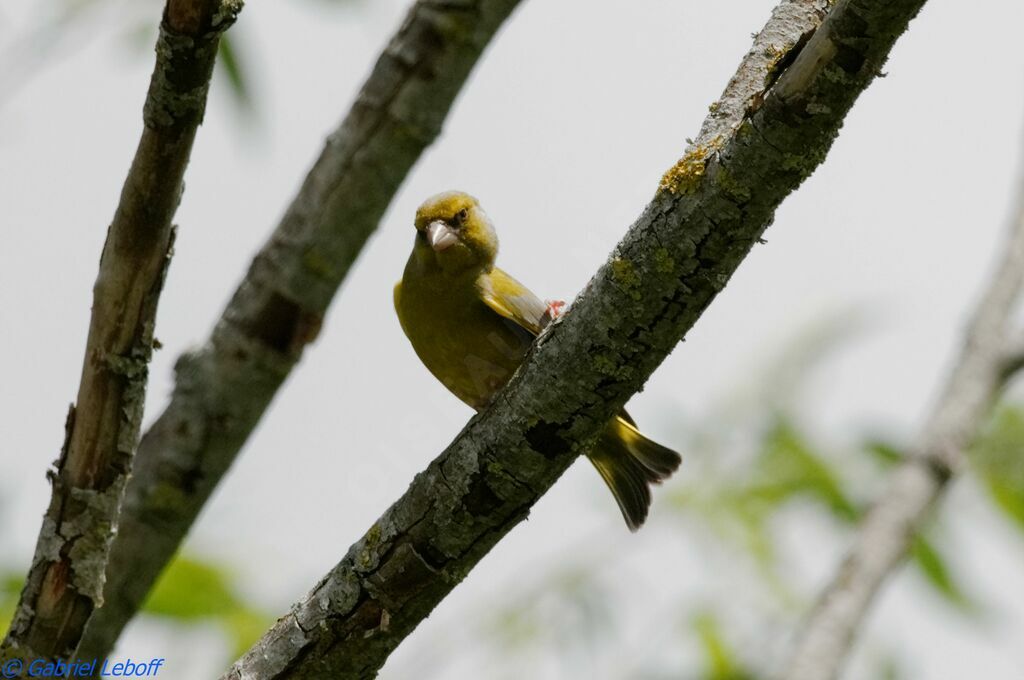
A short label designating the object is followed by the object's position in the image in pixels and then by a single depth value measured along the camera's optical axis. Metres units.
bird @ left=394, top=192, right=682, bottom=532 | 8.39
